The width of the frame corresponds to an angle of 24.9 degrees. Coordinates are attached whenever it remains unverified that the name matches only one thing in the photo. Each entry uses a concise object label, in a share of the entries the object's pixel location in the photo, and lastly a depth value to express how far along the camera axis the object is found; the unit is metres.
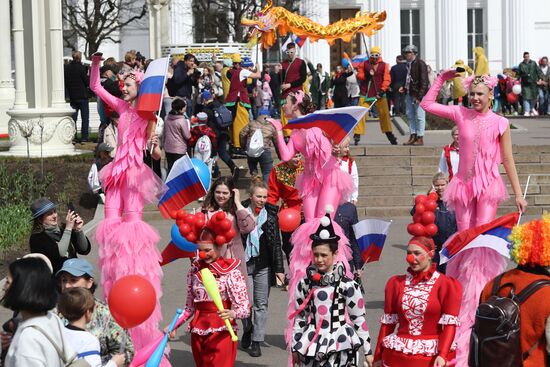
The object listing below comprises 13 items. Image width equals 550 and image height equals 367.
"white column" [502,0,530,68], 50.12
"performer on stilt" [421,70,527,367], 9.47
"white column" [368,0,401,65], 48.88
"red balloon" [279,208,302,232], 10.62
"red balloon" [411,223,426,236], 8.00
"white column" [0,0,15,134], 28.66
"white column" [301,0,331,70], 47.94
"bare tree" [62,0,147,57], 45.31
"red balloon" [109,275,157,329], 7.00
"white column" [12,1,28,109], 23.11
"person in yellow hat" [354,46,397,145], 22.20
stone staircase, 18.73
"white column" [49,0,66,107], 22.50
